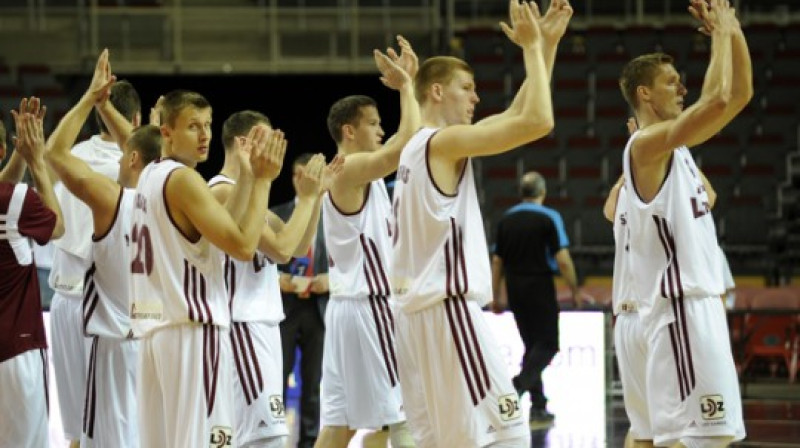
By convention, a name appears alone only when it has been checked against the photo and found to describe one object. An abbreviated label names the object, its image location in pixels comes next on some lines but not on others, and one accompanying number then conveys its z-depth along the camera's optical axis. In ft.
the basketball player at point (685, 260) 39.53
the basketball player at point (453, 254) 35.72
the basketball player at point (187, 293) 34.93
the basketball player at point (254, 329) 43.51
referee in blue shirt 75.48
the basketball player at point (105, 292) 43.22
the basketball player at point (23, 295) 41.51
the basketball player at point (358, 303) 48.41
